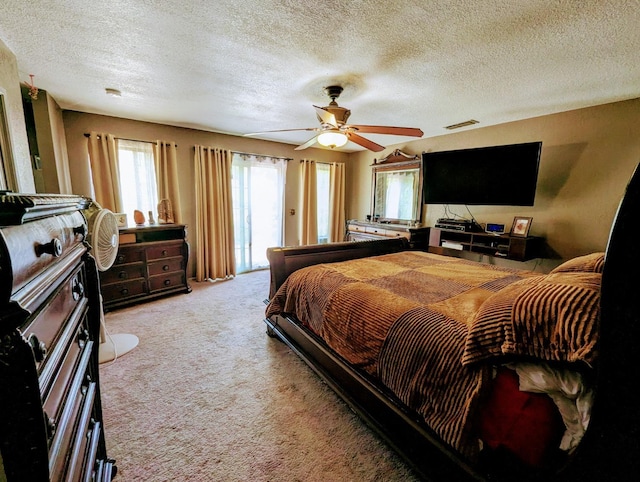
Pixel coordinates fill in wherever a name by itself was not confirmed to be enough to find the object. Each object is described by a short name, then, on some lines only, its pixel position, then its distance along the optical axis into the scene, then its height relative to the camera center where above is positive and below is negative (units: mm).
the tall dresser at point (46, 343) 468 -336
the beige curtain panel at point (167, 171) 3750 +399
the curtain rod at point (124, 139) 3291 +788
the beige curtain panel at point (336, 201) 5570 +2
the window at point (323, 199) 5543 +40
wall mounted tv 3110 +356
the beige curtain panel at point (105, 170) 3316 +356
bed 726 -668
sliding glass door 4555 -119
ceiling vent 3494 +1059
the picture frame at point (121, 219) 3141 -241
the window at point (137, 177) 3588 +307
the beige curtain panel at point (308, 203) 5172 -44
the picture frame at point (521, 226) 3256 -286
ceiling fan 2438 +674
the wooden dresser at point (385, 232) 4312 -532
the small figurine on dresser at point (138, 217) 3465 -235
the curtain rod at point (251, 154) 4402 +779
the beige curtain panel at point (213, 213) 4098 -211
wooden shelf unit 3186 -545
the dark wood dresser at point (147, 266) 3094 -839
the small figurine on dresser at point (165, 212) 3700 -177
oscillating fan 1567 -224
